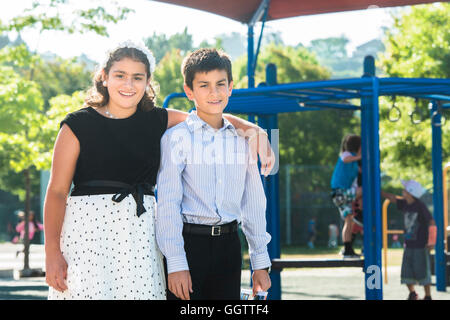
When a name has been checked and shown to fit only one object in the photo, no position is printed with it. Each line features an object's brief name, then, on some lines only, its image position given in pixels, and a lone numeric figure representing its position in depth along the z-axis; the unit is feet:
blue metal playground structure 19.86
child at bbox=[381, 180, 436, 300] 31.83
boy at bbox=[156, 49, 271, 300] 10.49
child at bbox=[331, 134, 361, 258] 28.71
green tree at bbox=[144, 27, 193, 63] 188.86
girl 10.25
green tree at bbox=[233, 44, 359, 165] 108.37
